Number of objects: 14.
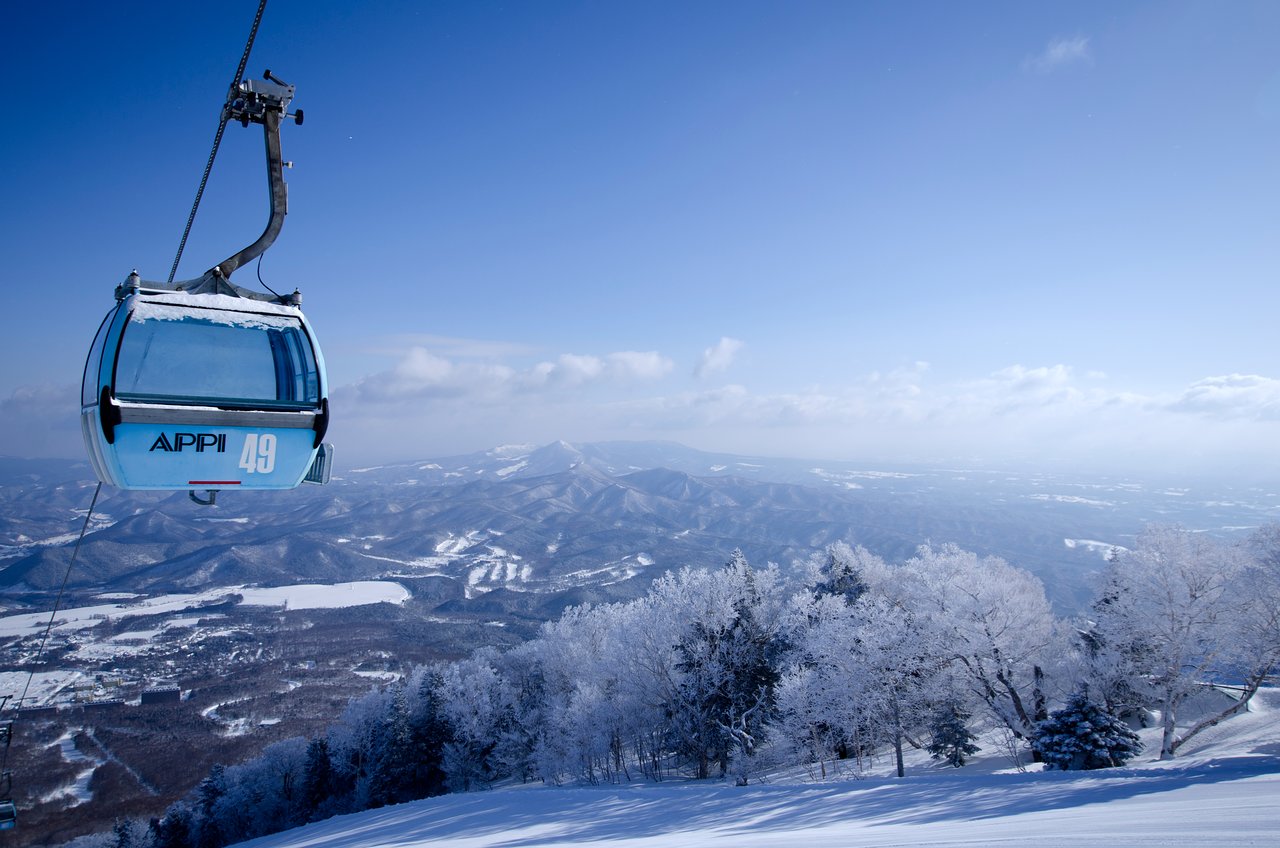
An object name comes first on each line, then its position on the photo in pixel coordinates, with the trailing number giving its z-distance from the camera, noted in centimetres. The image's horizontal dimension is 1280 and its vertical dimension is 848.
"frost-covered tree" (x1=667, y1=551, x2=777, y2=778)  2698
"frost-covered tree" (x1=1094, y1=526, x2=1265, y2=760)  2000
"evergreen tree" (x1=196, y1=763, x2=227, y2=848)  3819
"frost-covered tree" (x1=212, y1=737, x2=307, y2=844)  3850
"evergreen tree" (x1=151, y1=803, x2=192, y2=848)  3766
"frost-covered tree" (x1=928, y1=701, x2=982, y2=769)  2206
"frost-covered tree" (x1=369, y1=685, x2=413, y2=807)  3578
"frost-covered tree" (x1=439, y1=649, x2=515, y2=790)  3638
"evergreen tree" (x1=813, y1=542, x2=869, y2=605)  3183
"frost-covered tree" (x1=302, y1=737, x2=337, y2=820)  3897
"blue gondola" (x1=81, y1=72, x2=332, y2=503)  541
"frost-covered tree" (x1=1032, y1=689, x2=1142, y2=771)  1848
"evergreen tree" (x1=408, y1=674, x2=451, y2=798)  3719
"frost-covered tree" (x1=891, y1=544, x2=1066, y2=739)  2261
